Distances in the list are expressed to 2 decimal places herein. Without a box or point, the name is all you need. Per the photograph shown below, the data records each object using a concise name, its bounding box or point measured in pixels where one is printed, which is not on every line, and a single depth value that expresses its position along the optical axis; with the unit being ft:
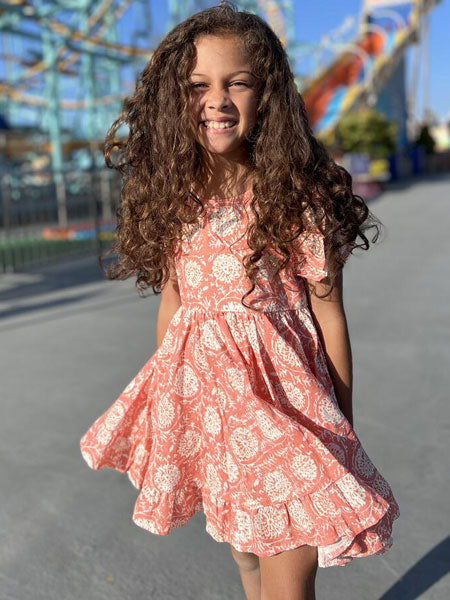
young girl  4.56
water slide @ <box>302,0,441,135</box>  78.69
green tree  67.87
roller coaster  52.24
